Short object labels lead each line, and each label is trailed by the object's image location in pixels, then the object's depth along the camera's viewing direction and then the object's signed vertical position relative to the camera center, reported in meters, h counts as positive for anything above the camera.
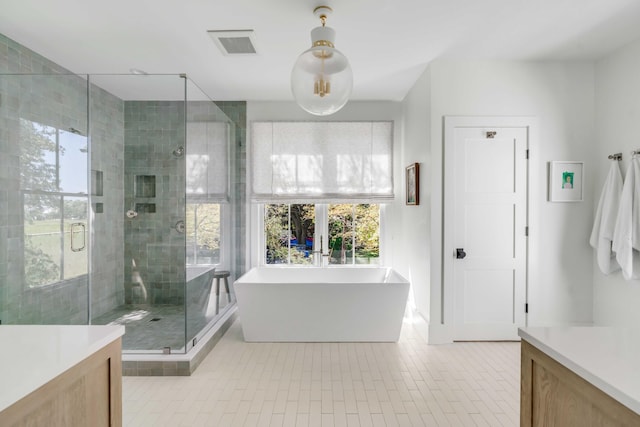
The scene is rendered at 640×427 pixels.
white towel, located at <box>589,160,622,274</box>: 3.03 -0.05
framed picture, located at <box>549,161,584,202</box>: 3.35 +0.30
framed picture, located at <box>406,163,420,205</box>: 3.74 +0.31
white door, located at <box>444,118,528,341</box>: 3.36 -0.13
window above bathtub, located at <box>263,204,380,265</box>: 4.58 -0.27
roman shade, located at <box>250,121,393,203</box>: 4.47 +0.64
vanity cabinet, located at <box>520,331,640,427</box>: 0.88 -0.52
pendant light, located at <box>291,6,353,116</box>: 2.05 +0.80
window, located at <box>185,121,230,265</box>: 3.17 +0.20
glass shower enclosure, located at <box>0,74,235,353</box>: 2.94 +0.06
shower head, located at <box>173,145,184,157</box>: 3.30 +0.58
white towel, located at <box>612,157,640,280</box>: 2.85 -0.11
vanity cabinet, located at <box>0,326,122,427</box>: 0.90 -0.54
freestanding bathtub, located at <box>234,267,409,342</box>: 3.28 -0.96
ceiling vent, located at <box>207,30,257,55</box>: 2.76 +1.43
